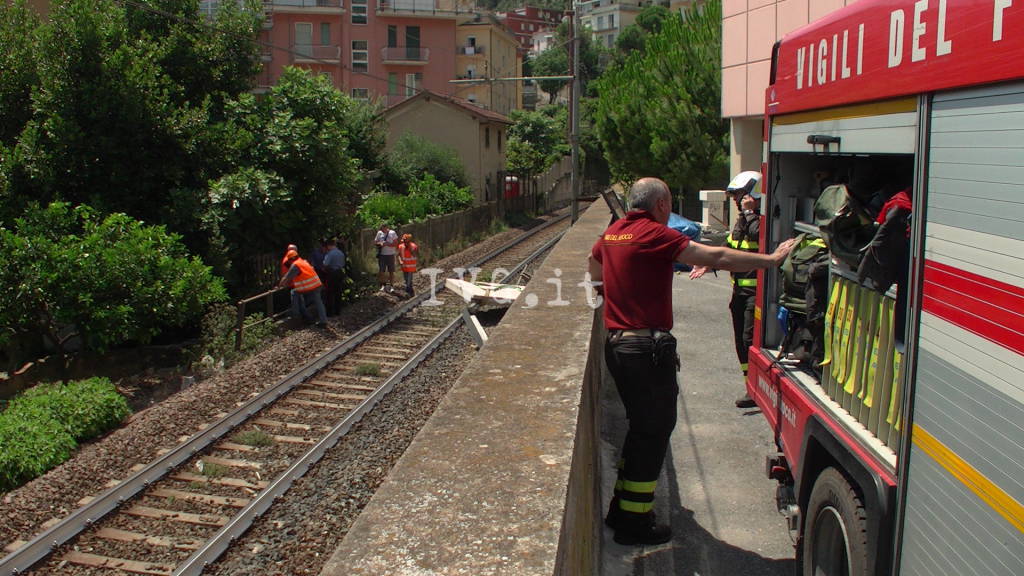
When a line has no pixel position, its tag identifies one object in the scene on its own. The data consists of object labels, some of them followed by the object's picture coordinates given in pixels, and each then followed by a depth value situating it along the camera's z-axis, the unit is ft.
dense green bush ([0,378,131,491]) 30.73
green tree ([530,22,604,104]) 317.01
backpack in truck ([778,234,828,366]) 15.15
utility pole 103.09
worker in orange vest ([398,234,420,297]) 65.74
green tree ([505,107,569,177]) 165.99
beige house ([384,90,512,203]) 136.87
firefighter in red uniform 14.51
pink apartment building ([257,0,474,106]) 189.26
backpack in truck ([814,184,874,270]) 13.08
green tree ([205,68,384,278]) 57.57
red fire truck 8.21
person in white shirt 68.10
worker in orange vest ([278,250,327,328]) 53.26
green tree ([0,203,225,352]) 43.96
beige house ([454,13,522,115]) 214.69
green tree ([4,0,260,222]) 54.95
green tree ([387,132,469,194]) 122.83
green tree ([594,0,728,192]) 84.64
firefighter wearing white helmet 25.59
